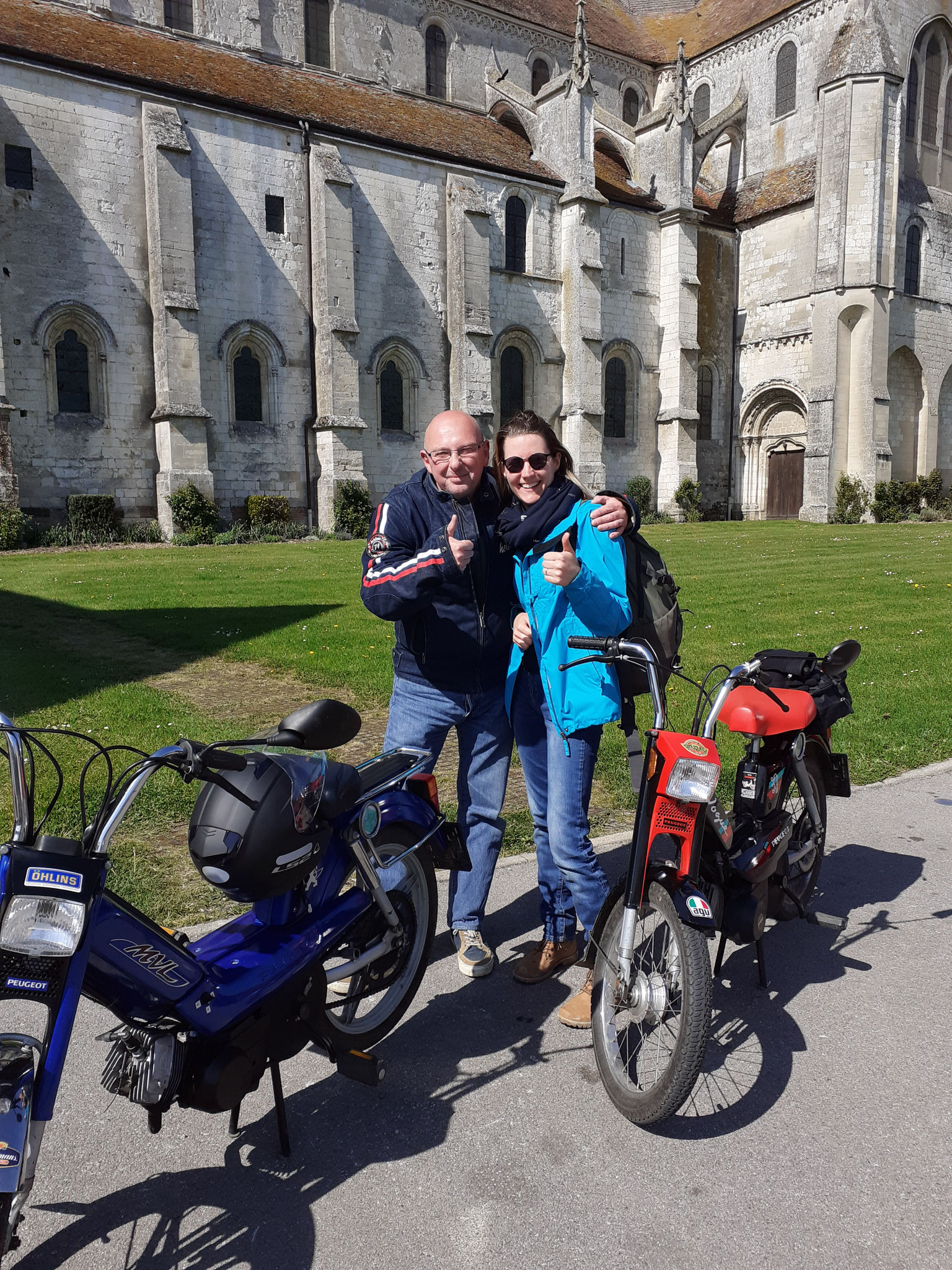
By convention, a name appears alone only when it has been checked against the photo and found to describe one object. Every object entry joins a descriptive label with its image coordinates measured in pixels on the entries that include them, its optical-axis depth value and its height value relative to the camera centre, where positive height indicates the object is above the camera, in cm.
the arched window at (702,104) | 3700 +1694
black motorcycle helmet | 231 -76
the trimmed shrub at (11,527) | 2058 -2
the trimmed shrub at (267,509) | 2473 +42
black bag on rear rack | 385 -68
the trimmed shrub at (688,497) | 3244 +89
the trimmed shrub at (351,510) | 2533 +39
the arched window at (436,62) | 3206 +1621
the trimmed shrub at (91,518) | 2236 +19
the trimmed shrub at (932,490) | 3269 +108
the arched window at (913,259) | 3244 +929
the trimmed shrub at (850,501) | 3114 +67
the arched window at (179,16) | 2753 +1533
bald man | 312 -35
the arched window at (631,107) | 3756 +1702
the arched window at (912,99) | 3212 +1479
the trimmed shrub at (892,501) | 3117 +66
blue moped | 192 -107
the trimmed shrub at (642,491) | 3195 +110
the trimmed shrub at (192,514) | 2311 +28
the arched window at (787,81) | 3334 +1612
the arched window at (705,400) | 3456 +460
